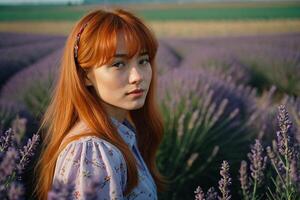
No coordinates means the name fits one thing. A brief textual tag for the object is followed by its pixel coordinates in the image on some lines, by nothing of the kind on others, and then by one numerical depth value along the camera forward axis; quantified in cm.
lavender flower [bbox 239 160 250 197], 177
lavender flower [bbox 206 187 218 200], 148
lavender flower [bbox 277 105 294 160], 155
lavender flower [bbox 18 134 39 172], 139
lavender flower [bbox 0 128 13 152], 142
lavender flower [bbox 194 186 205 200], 135
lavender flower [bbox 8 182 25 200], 88
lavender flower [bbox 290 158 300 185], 149
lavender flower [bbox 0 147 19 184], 94
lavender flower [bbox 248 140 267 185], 174
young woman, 158
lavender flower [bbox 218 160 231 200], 142
